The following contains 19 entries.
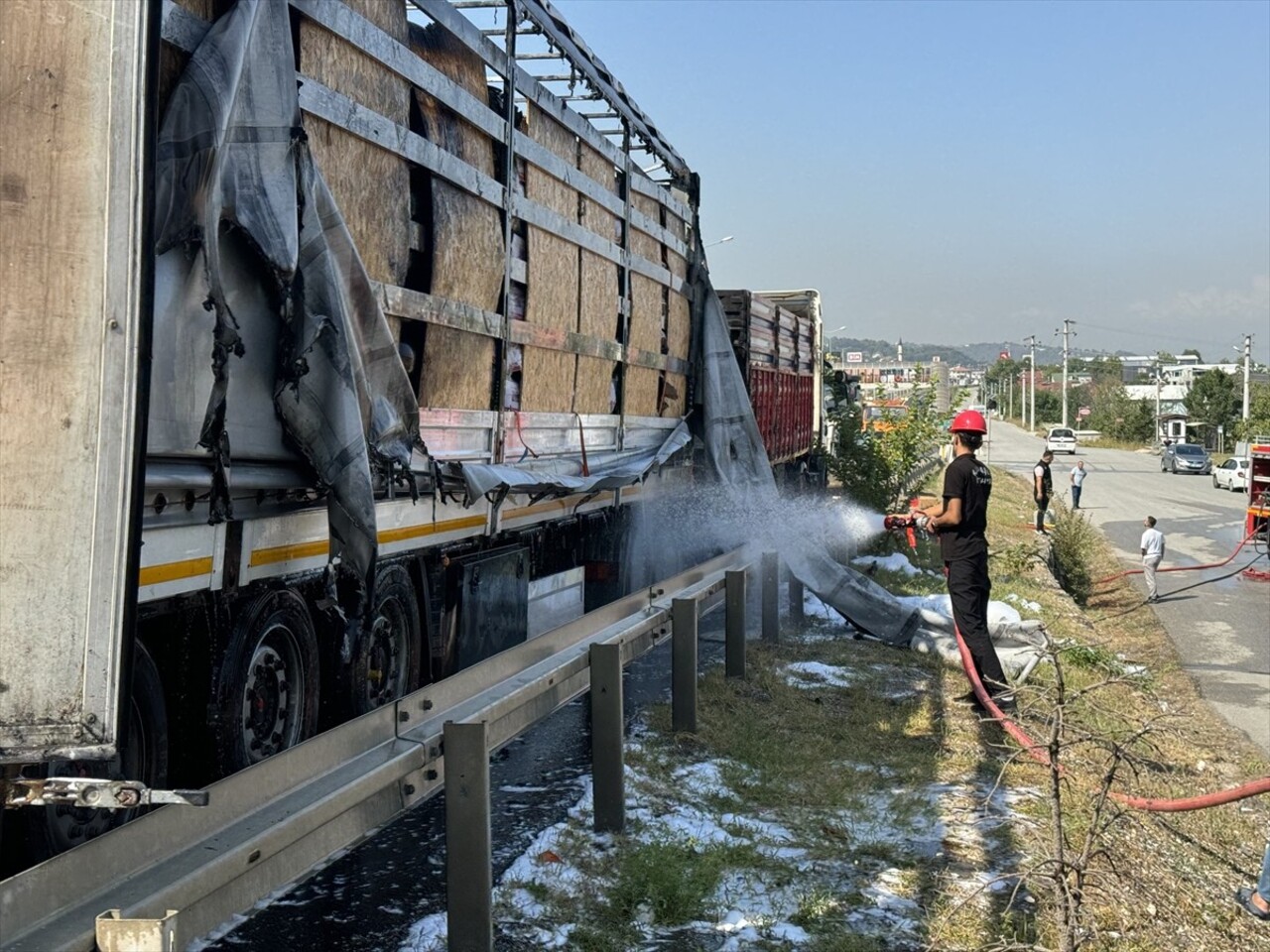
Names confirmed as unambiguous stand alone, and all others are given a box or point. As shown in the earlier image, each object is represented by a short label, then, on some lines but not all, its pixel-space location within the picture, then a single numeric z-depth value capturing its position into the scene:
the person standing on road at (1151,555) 17.89
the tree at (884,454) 17.33
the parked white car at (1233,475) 43.22
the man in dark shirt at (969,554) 7.96
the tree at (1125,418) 92.56
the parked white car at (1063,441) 68.94
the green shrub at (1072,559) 18.00
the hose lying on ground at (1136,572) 18.61
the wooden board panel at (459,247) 5.66
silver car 55.44
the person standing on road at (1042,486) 24.70
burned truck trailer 2.70
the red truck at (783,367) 13.76
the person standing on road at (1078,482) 30.69
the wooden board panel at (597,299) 8.11
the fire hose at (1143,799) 4.89
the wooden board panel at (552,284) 7.06
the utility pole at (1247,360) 73.63
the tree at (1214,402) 83.06
